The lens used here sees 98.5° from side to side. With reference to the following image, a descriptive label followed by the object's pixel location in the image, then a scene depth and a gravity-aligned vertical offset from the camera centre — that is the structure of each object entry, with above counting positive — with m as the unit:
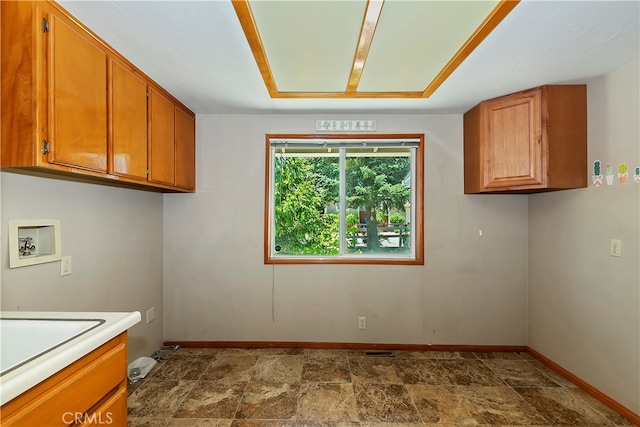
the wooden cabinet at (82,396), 0.81 -0.62
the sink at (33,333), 1.12 -0.50
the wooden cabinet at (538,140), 2.10 +0.57
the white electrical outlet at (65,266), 1.71 -0.33
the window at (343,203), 2.83 +0.10
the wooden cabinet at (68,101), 1.21 +0.58
